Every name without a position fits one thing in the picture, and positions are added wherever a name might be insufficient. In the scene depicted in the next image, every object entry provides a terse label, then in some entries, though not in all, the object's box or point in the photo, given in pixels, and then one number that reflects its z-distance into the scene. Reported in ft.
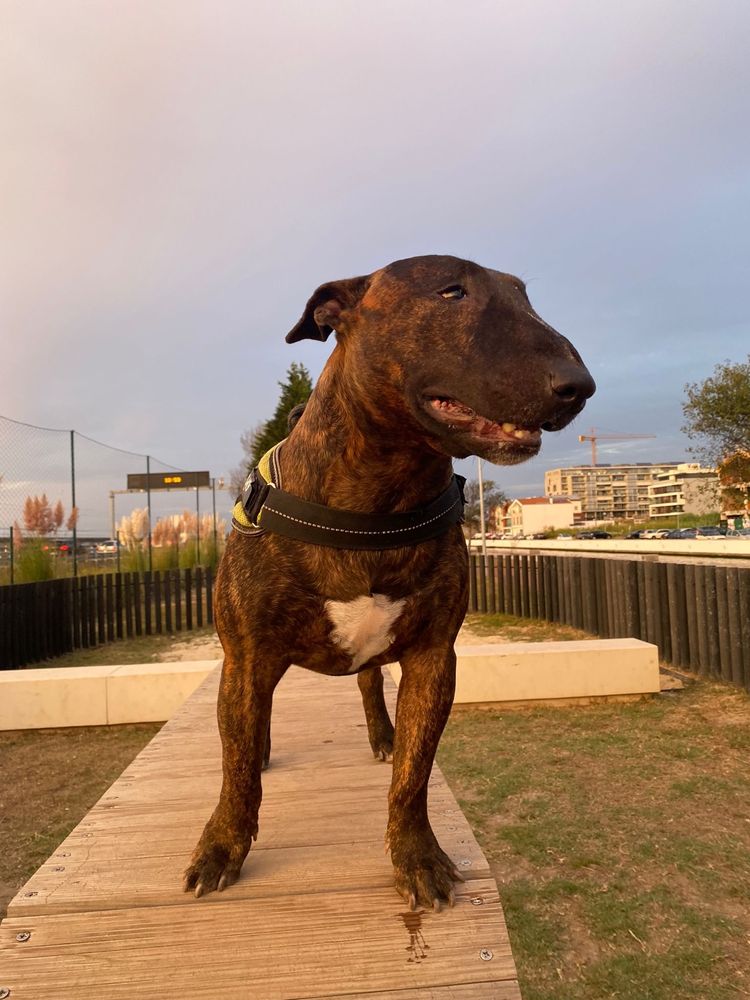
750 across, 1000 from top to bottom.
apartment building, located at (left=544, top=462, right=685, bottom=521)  371.56
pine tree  65.77
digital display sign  50.53
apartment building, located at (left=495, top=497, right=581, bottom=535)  250.16
